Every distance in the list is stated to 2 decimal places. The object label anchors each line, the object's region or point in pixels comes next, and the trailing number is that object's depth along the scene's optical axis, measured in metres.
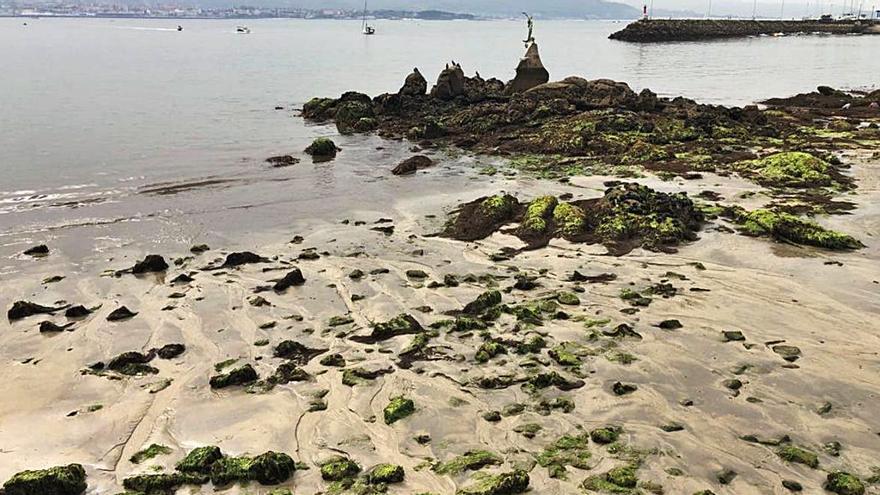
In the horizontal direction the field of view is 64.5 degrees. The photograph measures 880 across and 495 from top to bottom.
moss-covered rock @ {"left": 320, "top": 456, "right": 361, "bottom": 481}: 6.48
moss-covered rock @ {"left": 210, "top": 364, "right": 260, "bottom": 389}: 8.27
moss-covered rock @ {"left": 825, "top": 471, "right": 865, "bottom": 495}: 6.07
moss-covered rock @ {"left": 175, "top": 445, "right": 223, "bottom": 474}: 6.59
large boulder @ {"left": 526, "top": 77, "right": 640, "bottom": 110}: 29.20
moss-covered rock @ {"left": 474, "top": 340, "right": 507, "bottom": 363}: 8.72
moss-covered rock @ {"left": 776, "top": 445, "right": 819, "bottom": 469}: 6.50
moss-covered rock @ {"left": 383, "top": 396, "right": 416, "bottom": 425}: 7.48
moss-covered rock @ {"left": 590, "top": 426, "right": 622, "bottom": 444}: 6.95
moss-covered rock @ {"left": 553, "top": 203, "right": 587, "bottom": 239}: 13.56
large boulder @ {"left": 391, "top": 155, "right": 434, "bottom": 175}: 20.43
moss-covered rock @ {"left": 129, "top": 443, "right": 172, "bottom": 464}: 6.88
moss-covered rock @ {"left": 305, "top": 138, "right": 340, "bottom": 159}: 23.78
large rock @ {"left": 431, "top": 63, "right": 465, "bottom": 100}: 34.22
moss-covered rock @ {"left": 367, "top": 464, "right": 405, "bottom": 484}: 6.40
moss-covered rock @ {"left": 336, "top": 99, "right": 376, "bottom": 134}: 29.08
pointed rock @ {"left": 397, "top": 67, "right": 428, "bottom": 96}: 34.12
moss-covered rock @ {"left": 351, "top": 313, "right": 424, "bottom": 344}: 9.44
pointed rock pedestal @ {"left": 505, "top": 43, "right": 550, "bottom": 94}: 35.12
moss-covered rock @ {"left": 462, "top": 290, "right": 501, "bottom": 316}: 10.12
